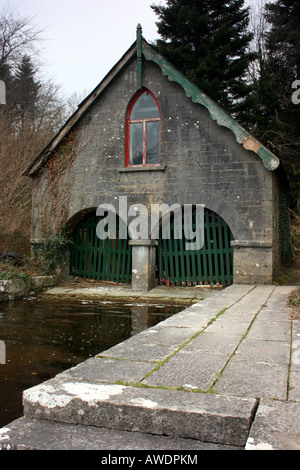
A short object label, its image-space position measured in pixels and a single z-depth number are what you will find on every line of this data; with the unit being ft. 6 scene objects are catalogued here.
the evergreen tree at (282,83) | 71.77
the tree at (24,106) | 65.53
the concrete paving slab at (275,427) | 7.59
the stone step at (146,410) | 8.45
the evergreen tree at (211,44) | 68.03
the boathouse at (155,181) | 37.19
